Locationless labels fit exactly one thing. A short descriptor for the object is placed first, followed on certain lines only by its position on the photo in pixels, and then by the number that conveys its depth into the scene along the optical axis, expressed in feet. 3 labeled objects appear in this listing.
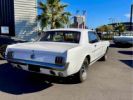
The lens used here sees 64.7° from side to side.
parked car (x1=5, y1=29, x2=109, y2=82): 8.27
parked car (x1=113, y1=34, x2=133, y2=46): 26.90
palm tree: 32.07
